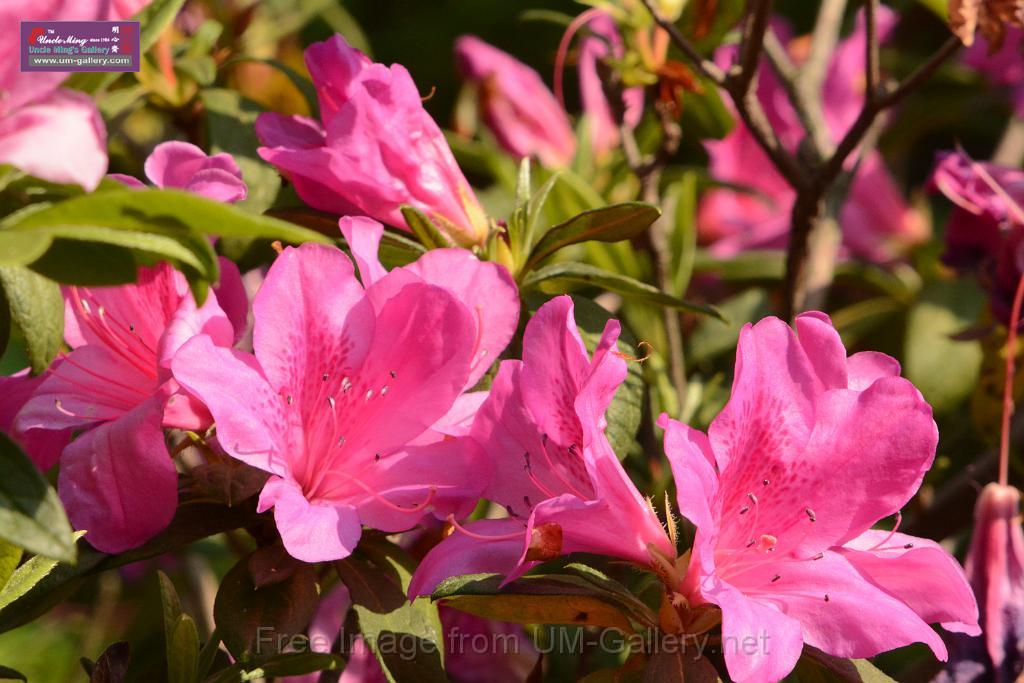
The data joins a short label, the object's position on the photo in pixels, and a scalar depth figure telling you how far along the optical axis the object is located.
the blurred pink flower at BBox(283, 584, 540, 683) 0.79
